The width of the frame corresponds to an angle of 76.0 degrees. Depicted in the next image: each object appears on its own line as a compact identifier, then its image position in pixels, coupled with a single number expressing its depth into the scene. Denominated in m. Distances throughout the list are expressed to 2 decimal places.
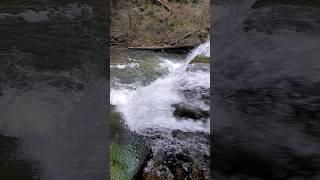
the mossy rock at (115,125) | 1.83
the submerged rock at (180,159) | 1.48
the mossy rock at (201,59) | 2.57
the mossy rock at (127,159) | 1.57
